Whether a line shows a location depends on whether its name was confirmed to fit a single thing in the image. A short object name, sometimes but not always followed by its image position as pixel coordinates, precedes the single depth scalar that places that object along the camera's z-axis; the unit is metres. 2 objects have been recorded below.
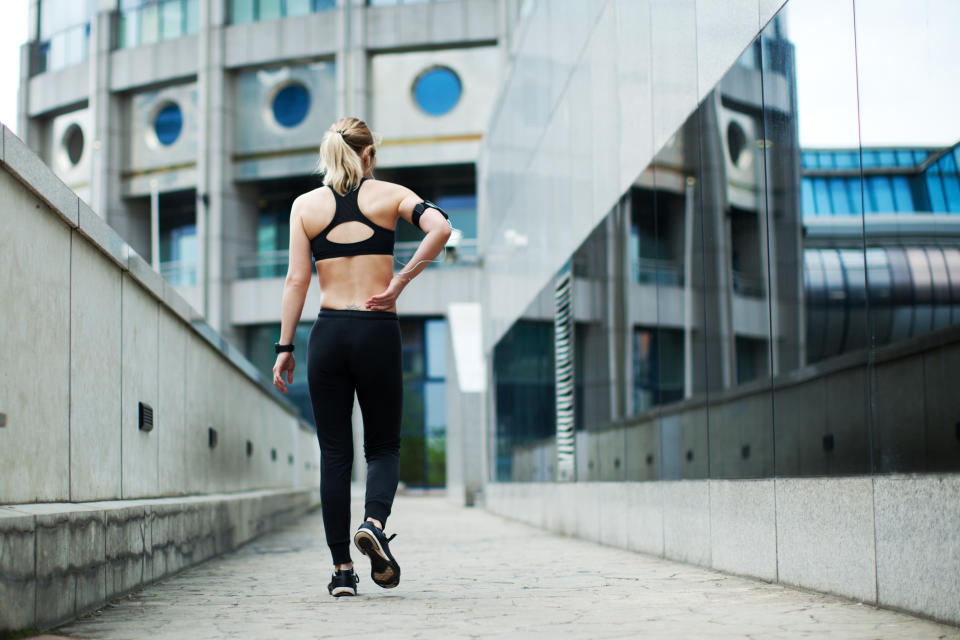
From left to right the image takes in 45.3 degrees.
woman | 4.94
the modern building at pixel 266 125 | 37.56
